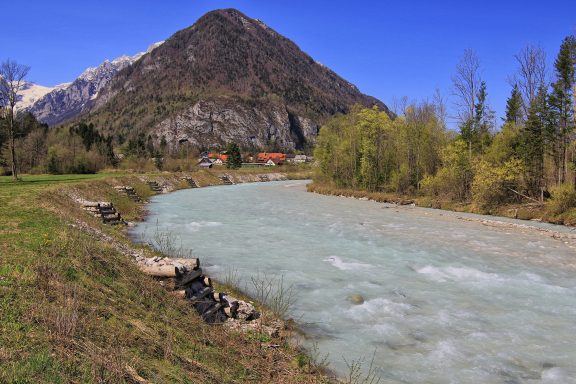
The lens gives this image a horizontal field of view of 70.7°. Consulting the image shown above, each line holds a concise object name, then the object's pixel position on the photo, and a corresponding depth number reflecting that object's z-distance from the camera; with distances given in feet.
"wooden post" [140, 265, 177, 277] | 38.02
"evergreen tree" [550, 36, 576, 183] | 117.91
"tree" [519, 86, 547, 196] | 122.83
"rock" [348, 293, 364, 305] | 42.34
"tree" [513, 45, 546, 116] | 140.27
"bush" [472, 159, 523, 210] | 125.29
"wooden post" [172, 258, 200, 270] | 42.45
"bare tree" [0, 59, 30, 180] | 154.20
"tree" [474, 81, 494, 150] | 143.23
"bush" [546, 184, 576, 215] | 105.50
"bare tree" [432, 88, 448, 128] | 168.75
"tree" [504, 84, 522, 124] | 151.84
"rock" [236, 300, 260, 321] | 36.24
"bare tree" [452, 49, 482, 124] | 147.13
